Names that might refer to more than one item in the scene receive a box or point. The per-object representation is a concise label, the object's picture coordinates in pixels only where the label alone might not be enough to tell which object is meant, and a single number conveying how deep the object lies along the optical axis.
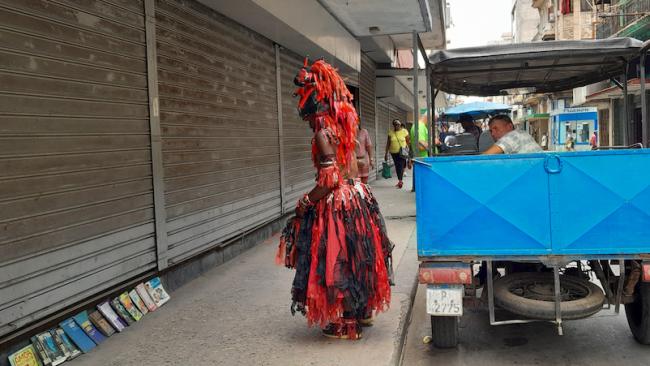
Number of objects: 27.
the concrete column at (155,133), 5.01
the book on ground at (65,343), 3.77
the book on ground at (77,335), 3.88
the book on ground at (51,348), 3.65
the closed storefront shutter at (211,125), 5.46
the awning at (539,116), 43.56
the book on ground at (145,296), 4.82
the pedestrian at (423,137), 11.75
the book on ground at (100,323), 4.20
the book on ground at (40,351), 3.59
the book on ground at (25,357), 3.40
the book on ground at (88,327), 4.02
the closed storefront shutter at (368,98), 15.88
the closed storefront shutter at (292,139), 9.19
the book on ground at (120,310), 4.46
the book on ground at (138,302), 4.71
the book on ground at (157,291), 4.96
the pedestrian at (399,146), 14.38
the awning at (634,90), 14.61
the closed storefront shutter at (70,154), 3.43
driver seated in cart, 4.59
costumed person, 3.86
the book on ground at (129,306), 4.57
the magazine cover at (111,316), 4.29
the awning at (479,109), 14.18
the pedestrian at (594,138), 23.60
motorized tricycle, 3.64
